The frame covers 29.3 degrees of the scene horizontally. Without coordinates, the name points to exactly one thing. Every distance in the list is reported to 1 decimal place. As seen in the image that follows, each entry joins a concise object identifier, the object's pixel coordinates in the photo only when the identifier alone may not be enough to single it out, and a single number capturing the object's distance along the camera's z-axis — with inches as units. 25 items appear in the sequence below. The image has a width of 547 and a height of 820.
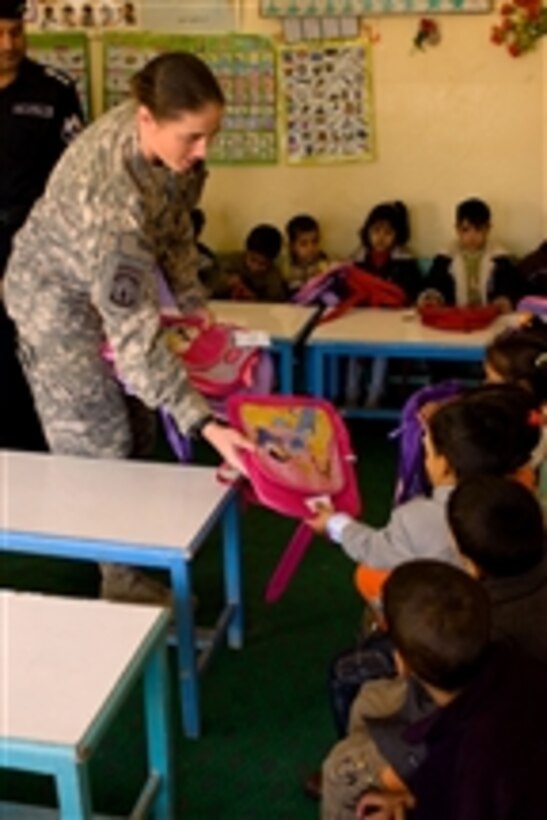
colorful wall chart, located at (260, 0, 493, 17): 166.2
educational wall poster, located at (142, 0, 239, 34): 175.5
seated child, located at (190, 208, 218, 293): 176.2
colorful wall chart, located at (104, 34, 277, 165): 177.2
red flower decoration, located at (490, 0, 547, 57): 163.9
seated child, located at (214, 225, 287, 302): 175.9
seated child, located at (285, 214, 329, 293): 176.4
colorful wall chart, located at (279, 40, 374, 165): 173.3
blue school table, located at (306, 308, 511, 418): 149.0
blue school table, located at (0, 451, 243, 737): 86.8
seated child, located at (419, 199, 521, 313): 169.0
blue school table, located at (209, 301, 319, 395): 150.0
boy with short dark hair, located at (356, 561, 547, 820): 55.0
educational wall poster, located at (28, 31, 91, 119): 183.3
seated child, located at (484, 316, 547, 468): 109.2
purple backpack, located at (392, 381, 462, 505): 95.0
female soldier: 84.0
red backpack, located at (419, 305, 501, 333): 154.0
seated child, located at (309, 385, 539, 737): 80.7
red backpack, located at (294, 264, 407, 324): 167.5
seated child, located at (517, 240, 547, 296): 167.9
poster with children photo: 179.5
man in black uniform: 129.0
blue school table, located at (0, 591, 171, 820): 62.5
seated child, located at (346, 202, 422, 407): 173.5
